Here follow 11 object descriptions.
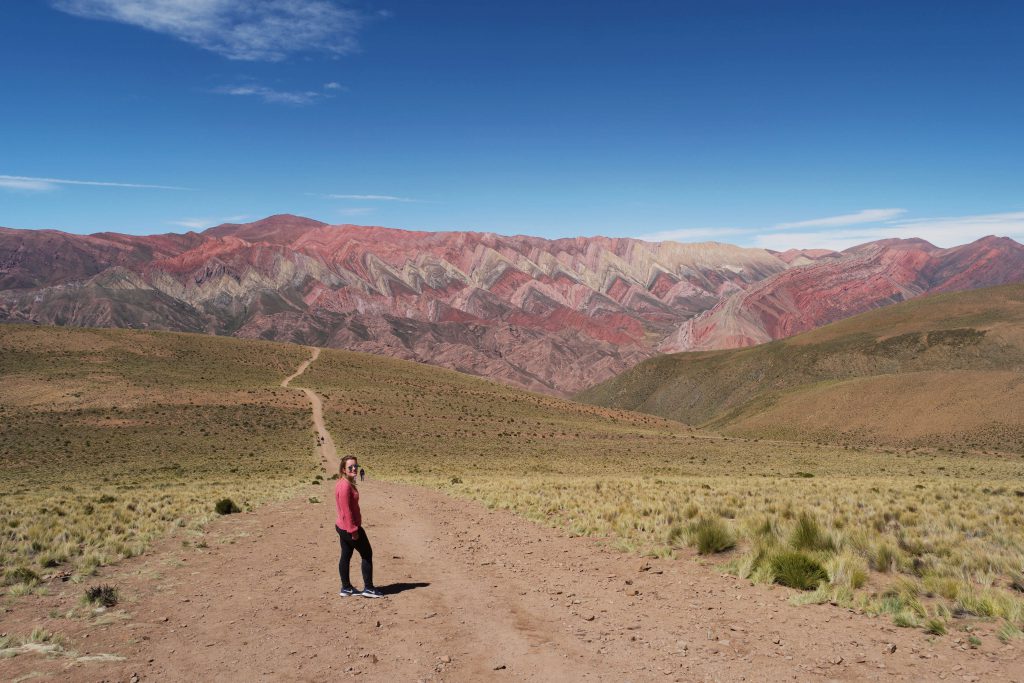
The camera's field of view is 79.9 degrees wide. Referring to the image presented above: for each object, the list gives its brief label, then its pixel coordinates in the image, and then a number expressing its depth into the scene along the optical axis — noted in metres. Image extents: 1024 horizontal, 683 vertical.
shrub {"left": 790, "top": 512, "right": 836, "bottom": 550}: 11.40
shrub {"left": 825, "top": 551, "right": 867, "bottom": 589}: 9.50
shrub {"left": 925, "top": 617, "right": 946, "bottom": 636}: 7.68
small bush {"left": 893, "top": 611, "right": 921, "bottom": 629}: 8.00
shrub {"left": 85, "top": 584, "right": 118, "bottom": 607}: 9.77
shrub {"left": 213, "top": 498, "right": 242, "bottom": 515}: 18.70
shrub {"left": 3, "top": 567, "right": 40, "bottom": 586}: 10.77
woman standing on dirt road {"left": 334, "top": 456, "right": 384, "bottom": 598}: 10.26
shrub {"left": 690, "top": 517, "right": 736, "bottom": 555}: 12.01
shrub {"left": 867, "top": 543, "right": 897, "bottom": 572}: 10.12
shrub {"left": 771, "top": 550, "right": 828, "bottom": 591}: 9.74
